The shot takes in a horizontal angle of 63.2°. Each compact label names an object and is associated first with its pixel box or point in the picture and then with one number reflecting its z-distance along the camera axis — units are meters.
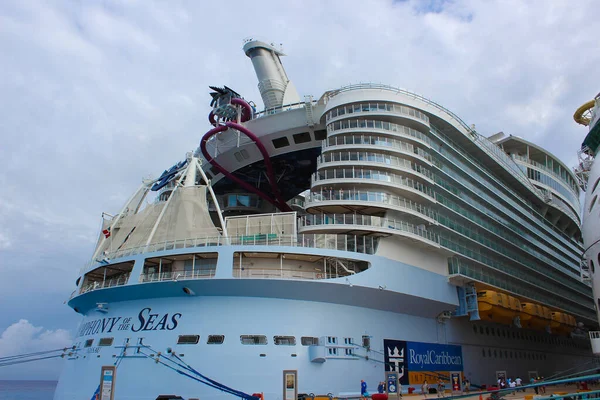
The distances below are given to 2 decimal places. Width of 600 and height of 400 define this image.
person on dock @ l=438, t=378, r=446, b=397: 27.58
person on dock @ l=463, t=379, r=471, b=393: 29.72
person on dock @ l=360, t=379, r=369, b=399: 23.42
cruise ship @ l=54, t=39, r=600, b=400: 23.27
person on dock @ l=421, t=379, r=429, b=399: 26.45
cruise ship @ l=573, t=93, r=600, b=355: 24.17
